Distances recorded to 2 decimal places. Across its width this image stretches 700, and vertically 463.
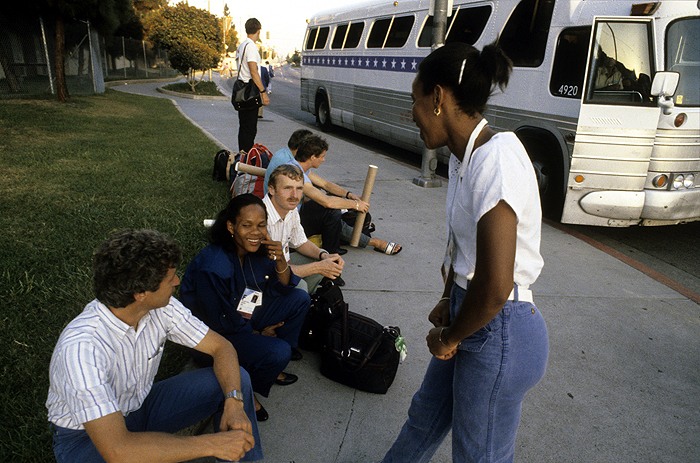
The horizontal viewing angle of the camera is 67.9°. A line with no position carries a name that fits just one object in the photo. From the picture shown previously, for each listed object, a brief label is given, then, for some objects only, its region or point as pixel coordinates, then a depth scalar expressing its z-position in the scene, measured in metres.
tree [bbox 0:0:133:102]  15.84
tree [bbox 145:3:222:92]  24.64
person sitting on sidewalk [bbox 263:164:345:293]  3.64
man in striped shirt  1.71
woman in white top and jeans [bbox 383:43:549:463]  1.39
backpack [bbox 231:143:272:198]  5.00
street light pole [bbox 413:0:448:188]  7.47
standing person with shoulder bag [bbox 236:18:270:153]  7.11
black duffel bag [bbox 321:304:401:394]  3.08
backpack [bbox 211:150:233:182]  7.20
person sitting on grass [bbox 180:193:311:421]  2.72
